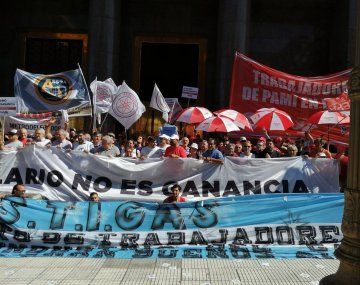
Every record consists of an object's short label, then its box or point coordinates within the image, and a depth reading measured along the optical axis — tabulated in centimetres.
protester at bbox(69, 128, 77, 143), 1272
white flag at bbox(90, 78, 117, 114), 1336
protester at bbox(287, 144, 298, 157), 1025
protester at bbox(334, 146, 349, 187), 970
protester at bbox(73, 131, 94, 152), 1059
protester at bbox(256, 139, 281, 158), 1073
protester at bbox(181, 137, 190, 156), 1165
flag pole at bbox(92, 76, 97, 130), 1319
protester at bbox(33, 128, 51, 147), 1031
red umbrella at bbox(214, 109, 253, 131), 1259
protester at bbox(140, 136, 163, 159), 1046
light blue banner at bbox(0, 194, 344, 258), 770
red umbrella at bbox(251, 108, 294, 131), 1234
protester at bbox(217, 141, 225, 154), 1234
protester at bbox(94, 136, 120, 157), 1014
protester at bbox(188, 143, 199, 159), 1083
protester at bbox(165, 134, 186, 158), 994
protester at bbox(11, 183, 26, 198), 825
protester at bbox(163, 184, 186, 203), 853
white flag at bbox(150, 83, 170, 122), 1406
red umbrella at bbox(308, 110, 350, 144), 1197
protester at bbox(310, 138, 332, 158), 1027
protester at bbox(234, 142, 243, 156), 1119
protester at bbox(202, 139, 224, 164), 972
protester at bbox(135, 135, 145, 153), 1216
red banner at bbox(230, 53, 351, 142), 1381
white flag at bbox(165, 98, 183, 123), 1588
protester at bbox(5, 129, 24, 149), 1016
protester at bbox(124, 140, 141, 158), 1041
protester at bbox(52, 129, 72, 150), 1053
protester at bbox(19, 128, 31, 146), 1092
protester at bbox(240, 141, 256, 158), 1053
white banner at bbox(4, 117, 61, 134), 1304
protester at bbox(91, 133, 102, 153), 1130
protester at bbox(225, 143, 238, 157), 1063
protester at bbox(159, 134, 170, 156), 1085
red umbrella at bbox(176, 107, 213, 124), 1376
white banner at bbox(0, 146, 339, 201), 956
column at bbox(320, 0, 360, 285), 358
